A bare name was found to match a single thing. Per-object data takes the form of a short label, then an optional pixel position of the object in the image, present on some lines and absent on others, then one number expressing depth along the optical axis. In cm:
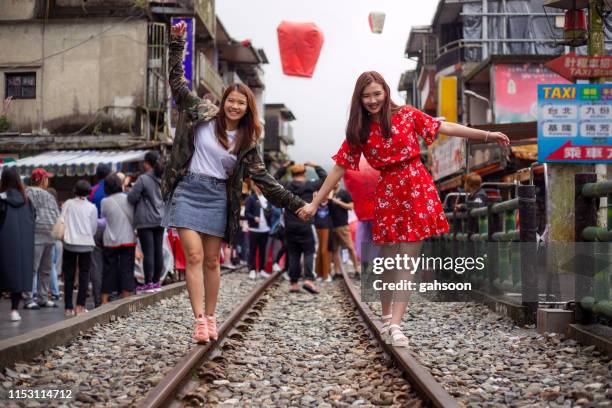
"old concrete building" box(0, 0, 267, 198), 1008
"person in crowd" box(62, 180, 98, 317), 853
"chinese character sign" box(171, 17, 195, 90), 2184
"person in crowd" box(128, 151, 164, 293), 931
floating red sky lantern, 1248
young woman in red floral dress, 530
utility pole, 733
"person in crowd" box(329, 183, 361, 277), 1441
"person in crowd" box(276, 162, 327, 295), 1150
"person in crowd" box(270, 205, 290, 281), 1452
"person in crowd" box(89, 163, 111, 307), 938
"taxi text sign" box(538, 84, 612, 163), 735
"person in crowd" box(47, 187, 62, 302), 1060
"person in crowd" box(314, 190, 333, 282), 1399
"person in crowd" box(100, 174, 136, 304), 920
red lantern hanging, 963
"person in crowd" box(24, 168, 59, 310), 910
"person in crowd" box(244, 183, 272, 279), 1440
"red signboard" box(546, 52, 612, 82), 786
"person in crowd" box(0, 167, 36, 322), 796
